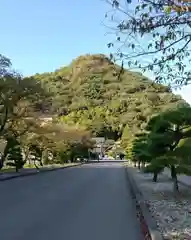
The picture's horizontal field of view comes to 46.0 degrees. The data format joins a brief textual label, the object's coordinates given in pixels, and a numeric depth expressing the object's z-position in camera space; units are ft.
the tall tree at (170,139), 24.79
